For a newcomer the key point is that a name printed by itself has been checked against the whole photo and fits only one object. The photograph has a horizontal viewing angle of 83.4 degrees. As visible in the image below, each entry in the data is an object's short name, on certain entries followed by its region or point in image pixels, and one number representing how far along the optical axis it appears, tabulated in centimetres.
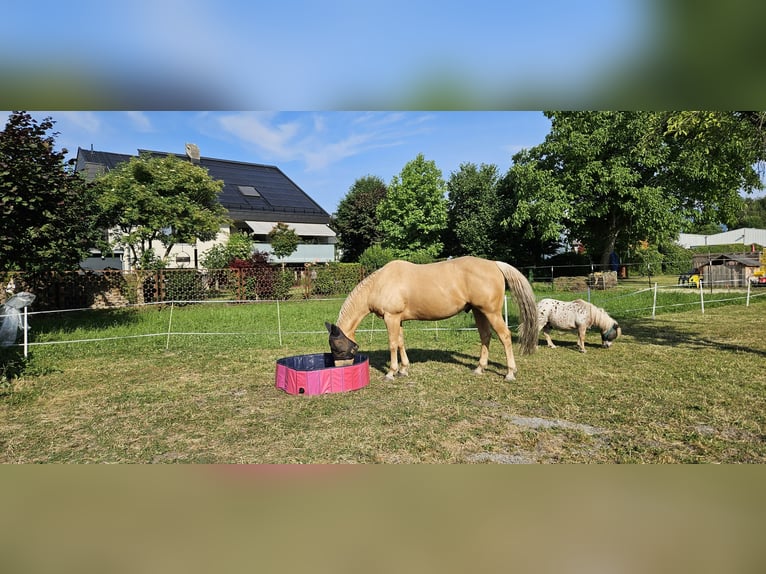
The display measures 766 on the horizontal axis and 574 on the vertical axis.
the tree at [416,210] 3067
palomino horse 600
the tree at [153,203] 1661
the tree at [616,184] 1933
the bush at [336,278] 1875
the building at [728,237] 4122
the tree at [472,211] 2456
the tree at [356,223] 3666
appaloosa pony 766
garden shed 1919
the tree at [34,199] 729
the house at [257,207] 2512
